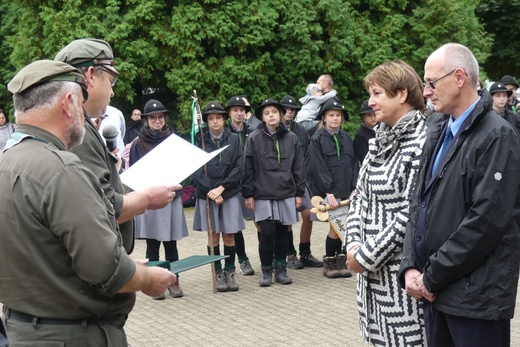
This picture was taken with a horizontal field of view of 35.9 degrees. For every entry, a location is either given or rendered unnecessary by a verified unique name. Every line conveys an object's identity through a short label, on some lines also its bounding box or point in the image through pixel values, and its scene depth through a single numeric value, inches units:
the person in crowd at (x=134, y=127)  625.3
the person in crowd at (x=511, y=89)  556.4
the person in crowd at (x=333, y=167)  381.7
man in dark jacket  145.6
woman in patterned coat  168.9
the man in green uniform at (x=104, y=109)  156.1
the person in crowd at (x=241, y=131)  400.5
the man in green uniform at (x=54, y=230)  118.5
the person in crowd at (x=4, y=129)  711.7
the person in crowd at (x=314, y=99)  478.0
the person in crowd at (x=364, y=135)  387.2
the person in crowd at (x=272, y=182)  374.6
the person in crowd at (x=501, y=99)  501.4
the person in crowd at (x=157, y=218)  358.3
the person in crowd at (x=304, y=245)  413.1
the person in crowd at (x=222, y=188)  372.2
